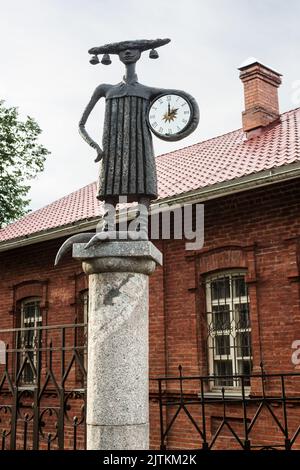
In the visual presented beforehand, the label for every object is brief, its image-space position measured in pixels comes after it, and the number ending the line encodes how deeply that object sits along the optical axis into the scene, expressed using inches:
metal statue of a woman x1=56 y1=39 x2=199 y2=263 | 159.6
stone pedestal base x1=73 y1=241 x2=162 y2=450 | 141.1
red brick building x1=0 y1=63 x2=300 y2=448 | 307.7
